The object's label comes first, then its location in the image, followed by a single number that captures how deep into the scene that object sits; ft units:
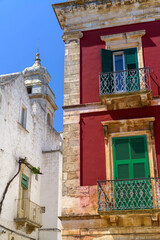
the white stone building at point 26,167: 54.29
